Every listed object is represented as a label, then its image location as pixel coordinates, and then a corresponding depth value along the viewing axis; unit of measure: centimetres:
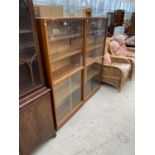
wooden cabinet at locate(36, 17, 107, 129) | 159
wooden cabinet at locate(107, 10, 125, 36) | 533
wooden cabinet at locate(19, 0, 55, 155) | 126
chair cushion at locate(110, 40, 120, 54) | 327
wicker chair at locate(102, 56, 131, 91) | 276
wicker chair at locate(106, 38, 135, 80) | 310
